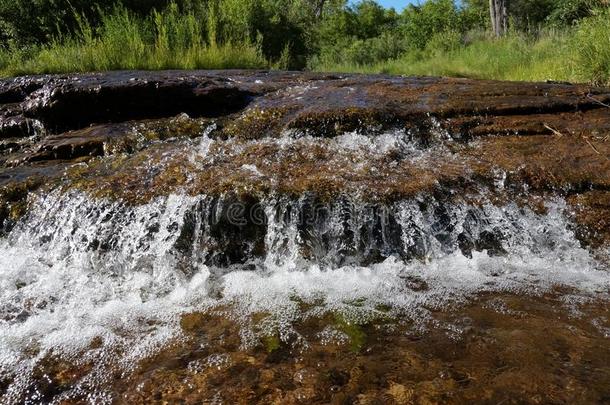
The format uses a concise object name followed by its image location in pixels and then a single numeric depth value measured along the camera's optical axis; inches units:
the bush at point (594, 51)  247.4
